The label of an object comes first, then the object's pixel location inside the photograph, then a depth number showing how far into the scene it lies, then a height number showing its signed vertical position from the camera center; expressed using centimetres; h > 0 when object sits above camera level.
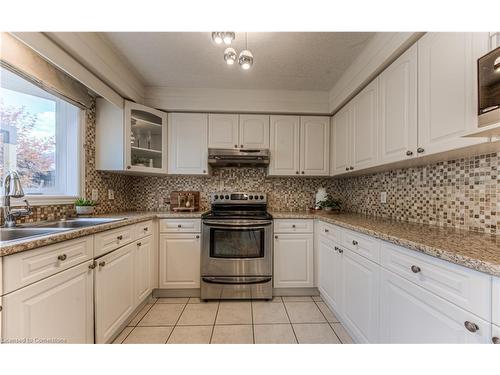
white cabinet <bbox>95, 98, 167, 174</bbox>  217 +53
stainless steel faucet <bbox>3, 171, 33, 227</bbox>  129 -4
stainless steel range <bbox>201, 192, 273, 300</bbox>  215 -73
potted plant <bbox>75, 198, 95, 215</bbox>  183 -18
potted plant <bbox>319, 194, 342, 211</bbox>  249 -20
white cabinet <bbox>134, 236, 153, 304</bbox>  187 -75
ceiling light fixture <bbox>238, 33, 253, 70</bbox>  141 +86
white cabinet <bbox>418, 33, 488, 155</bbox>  98 +52
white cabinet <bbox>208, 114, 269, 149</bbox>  256 +69
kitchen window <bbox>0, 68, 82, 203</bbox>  145 +37
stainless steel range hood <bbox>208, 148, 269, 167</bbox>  249 +37
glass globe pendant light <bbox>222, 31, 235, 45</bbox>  129 +93
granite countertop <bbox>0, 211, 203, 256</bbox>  82 -25
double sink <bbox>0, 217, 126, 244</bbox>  124 -27
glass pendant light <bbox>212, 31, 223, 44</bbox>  130 +94
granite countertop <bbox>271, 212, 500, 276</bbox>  71 -25
